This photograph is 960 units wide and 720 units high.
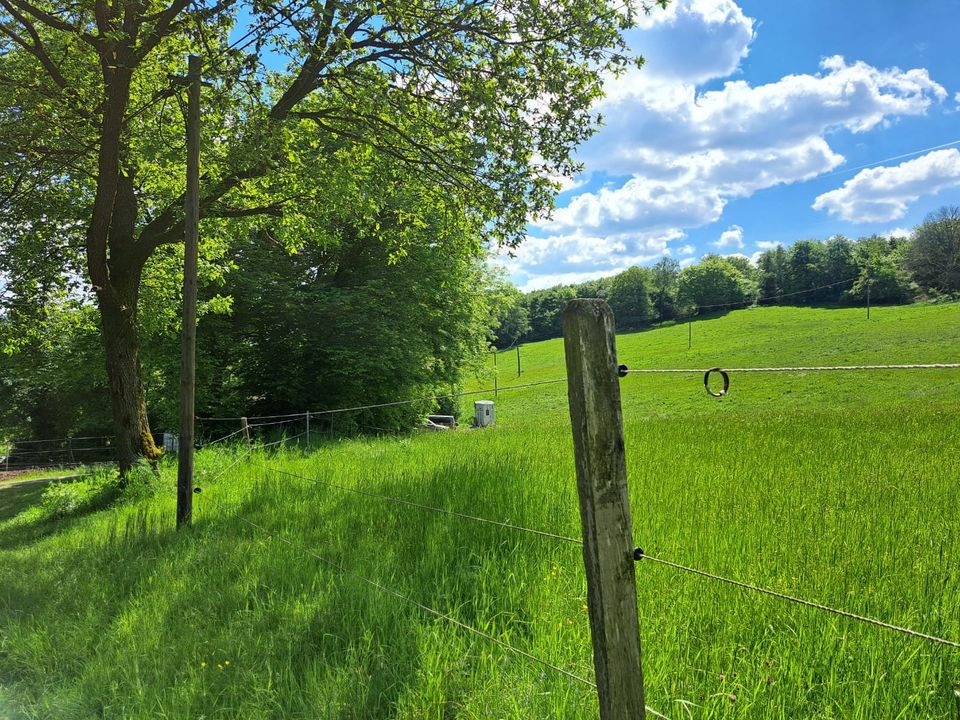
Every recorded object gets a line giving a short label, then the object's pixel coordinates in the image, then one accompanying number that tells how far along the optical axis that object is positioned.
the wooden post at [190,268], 7.24
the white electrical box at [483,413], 22.72
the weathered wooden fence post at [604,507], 1.82
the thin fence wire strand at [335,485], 5.64
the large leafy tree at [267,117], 8.39
